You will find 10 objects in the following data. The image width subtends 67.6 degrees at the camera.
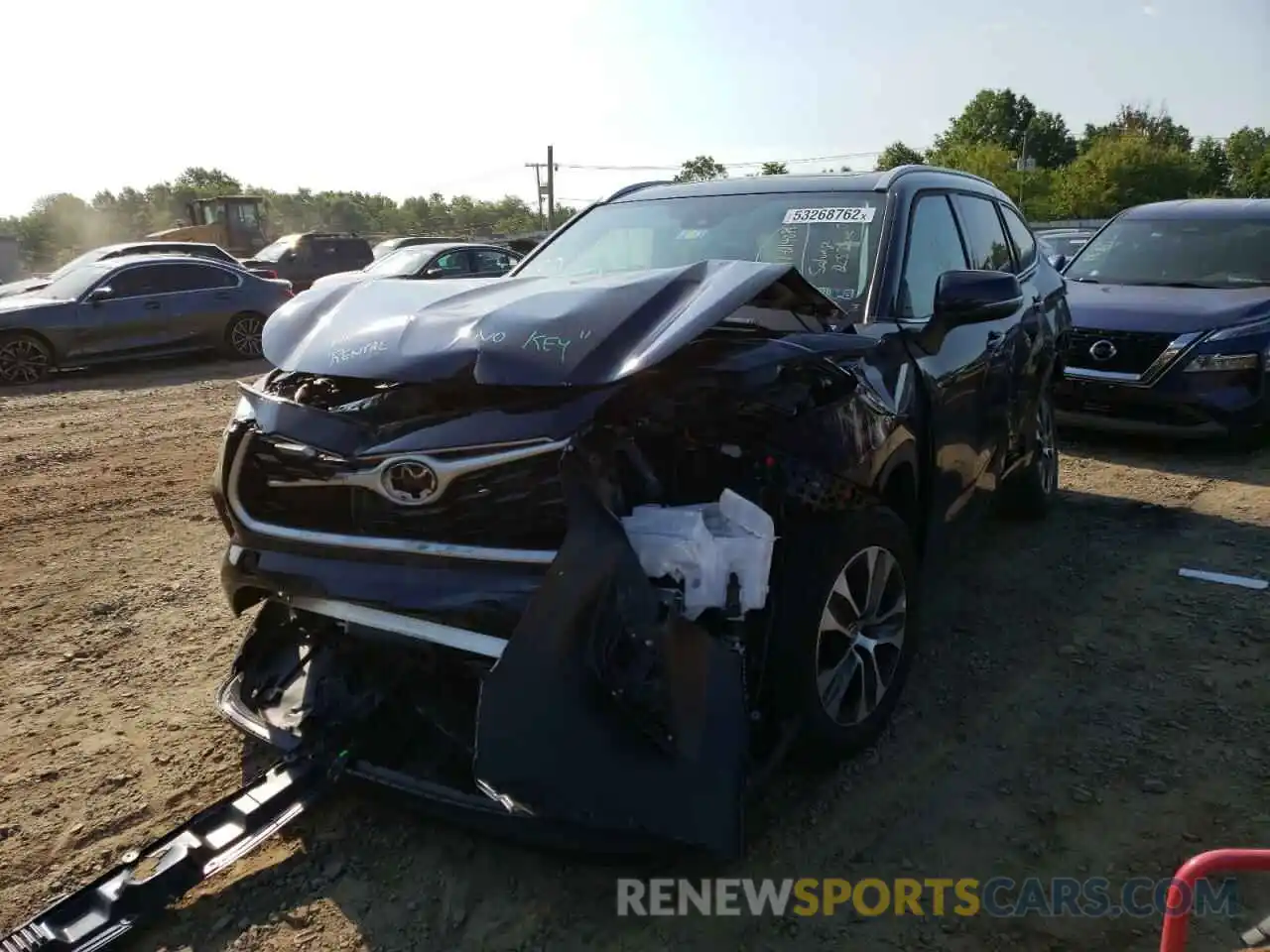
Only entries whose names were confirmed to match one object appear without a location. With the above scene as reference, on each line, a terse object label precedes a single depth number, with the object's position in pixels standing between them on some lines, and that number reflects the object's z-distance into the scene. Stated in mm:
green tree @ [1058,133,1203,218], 49875
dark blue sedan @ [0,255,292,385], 11477
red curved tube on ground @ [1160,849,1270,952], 1634
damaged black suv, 2170
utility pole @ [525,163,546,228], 46528
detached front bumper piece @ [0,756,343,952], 2236
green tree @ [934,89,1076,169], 82375
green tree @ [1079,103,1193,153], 68500
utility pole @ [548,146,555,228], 48062
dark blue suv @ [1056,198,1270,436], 6750
